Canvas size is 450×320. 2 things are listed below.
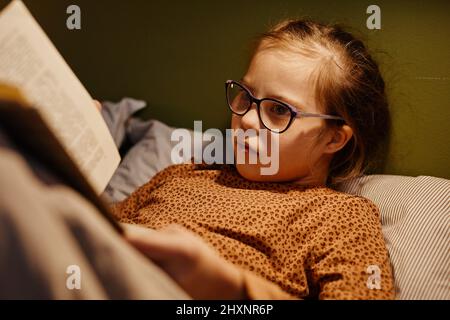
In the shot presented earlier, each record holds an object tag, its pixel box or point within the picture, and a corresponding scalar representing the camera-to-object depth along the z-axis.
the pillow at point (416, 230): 0.92
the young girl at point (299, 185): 0.91
